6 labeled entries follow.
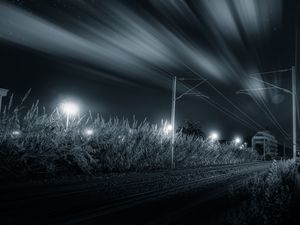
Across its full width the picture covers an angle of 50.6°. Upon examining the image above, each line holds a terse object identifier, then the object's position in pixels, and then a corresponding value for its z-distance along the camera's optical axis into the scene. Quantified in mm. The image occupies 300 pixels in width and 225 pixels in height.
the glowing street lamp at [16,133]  12849
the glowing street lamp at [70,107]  22797
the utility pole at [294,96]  23953
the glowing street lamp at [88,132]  16469
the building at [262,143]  99612
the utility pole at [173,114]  26312
